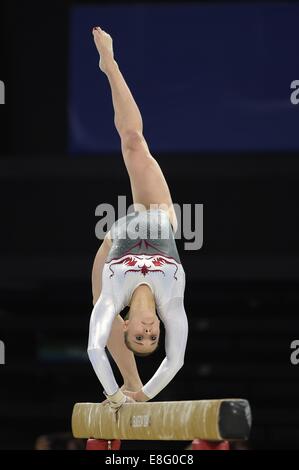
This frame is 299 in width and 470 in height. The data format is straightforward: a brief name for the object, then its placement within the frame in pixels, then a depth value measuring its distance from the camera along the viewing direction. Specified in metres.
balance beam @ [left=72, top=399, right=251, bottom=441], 10.02
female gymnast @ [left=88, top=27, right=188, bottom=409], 10.70
